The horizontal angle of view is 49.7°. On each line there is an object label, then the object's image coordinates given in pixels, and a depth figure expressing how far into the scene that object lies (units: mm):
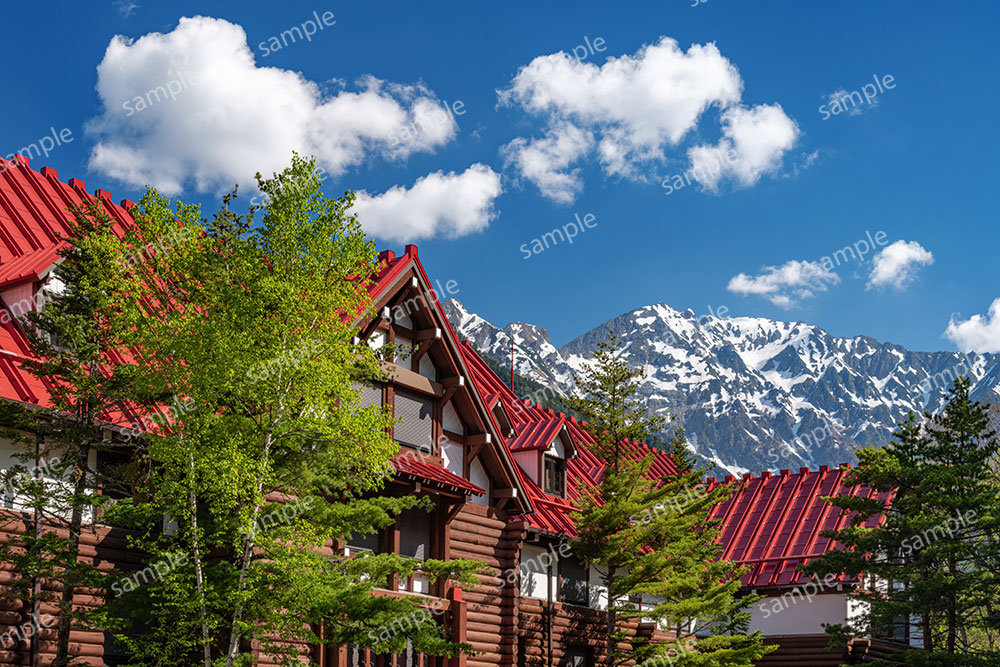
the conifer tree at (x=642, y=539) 34500
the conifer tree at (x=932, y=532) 34156
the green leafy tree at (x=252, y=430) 20578
